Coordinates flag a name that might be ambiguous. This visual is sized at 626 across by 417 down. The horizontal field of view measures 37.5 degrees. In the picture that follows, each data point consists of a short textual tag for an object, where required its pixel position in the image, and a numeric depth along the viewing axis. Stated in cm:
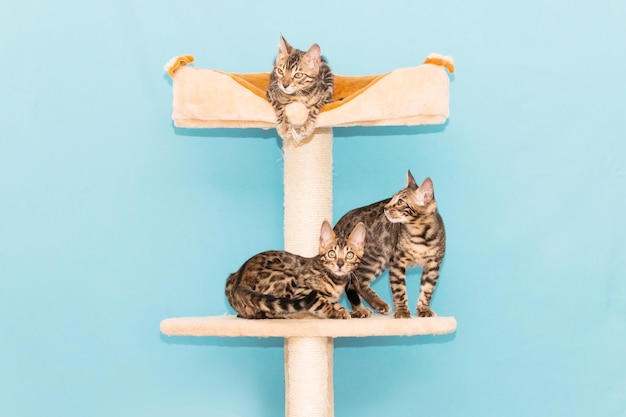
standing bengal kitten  241
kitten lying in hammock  237
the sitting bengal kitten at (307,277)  233
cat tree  226
